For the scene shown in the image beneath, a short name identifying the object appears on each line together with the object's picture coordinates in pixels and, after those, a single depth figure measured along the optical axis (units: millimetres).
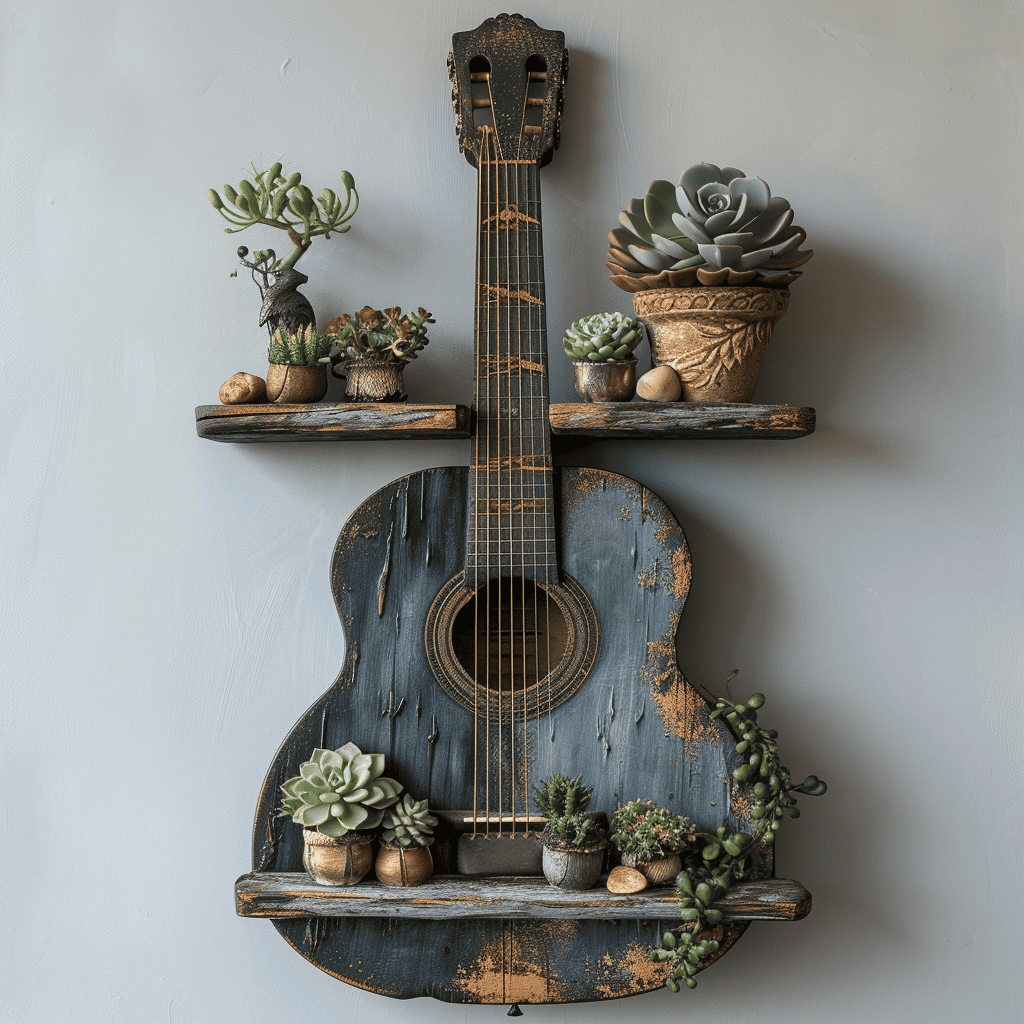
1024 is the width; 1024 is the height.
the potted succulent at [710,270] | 1127
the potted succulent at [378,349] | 1176
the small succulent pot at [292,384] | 1186
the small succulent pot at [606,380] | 1164
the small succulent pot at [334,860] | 1130
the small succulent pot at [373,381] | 1175
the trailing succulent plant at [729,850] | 1110
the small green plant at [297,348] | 1181
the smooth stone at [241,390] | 1185
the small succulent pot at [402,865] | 1132
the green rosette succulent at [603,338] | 1154
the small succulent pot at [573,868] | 1119
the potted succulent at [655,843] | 1131
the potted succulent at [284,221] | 1202
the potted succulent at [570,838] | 1121
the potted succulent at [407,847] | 1134
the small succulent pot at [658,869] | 1133
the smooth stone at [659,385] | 1153
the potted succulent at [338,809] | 1130
